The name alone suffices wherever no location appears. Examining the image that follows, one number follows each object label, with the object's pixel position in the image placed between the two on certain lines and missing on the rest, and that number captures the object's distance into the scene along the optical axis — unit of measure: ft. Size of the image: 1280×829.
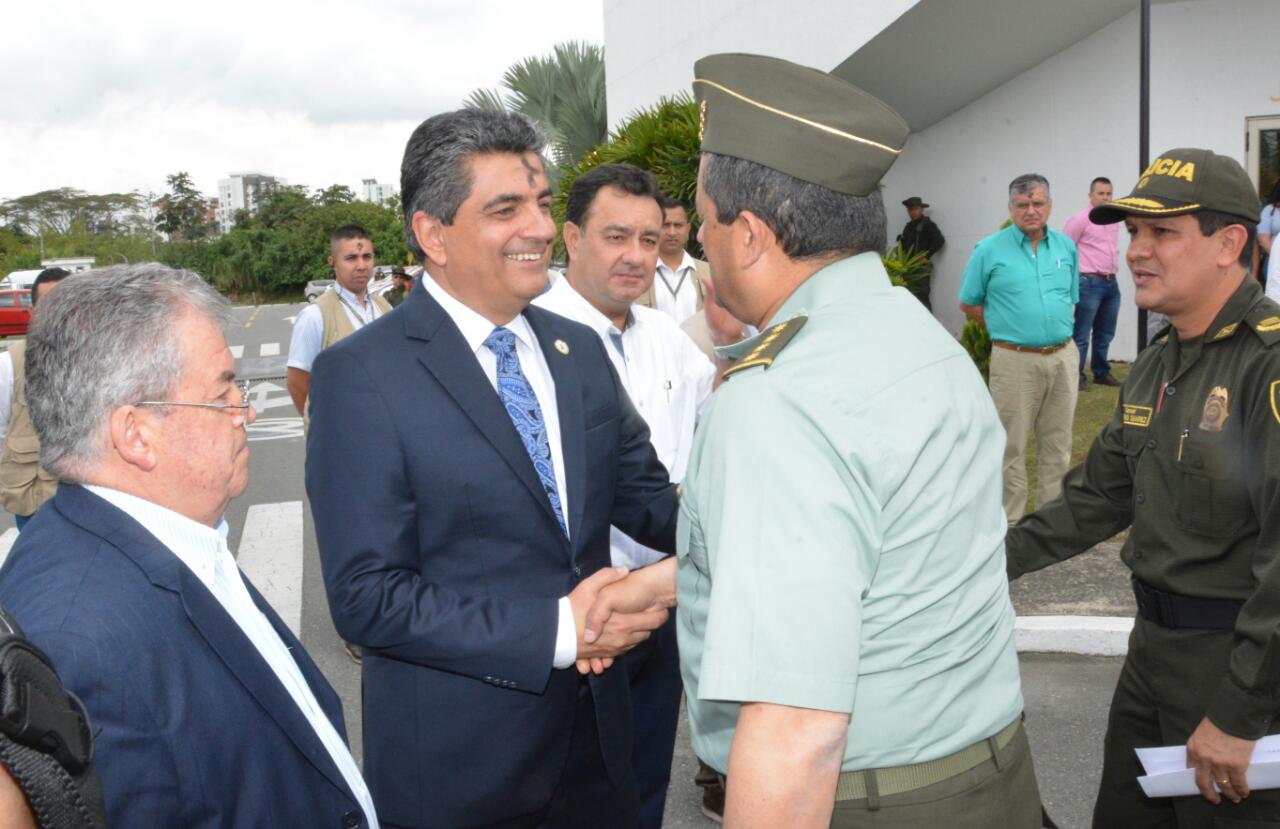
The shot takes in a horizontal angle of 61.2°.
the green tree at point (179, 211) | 295.07
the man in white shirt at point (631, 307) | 12.59
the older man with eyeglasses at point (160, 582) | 5.09
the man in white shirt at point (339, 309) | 21.72
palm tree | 71.41
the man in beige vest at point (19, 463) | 17.46
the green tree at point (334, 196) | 243.19
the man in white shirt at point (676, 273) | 22.79
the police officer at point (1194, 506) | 8.02
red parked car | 105.81
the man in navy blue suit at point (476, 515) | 7.21
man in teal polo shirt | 23.63
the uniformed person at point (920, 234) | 45.32
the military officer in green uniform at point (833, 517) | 4.83
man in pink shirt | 36.60
